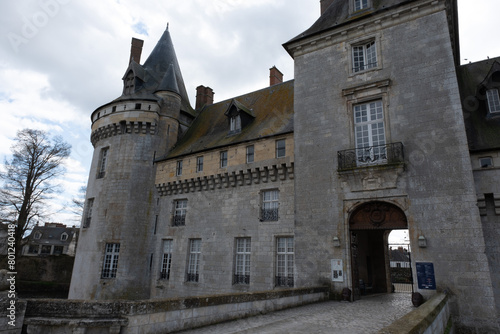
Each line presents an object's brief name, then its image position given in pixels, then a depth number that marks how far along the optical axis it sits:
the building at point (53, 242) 52.25
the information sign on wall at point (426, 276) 9.63
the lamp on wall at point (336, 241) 11.29
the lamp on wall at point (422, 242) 9.95
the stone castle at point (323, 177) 10.23
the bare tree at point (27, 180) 22.11
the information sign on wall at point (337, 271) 10.98
